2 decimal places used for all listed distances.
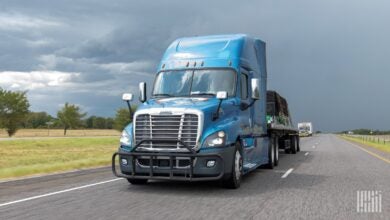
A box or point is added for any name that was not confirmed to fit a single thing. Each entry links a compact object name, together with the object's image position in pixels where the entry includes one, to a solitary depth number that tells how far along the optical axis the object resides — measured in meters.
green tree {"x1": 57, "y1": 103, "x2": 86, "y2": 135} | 98.00
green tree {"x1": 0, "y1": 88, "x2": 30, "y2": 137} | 63.50
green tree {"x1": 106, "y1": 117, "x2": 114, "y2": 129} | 183.12
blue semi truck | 8.73
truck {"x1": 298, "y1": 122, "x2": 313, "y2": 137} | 82.75
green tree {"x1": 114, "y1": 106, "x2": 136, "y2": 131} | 111.19
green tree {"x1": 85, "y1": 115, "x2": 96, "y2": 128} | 185.88
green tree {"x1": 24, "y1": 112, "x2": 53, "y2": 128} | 154.50
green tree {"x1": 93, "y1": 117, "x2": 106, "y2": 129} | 185.88
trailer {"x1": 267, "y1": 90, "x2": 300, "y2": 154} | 15.39
